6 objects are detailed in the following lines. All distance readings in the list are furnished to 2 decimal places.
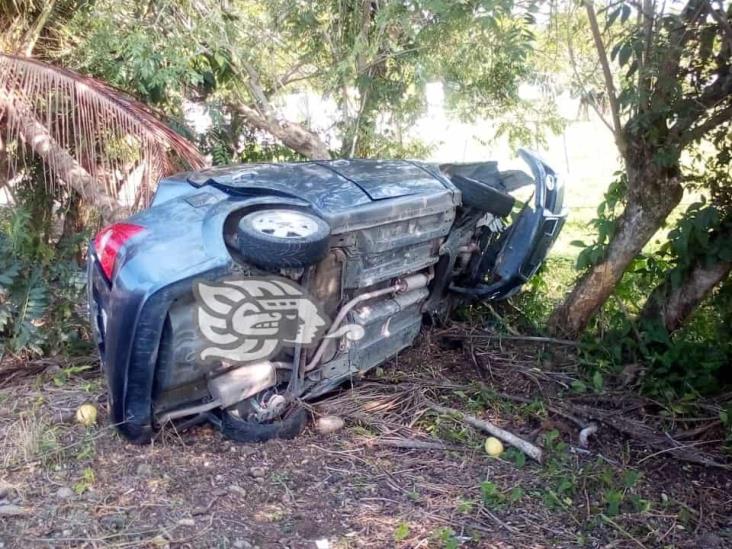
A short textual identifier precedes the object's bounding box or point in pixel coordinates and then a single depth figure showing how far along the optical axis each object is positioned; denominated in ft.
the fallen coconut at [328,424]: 10.69
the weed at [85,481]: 8.72
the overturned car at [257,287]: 9.16
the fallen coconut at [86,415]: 10.31
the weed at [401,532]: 8.13
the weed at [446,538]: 7.97
